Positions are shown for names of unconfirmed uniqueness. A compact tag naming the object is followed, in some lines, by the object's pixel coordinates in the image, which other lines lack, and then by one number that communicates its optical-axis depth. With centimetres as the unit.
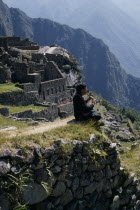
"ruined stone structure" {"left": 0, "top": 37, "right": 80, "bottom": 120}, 3902
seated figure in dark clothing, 1405
